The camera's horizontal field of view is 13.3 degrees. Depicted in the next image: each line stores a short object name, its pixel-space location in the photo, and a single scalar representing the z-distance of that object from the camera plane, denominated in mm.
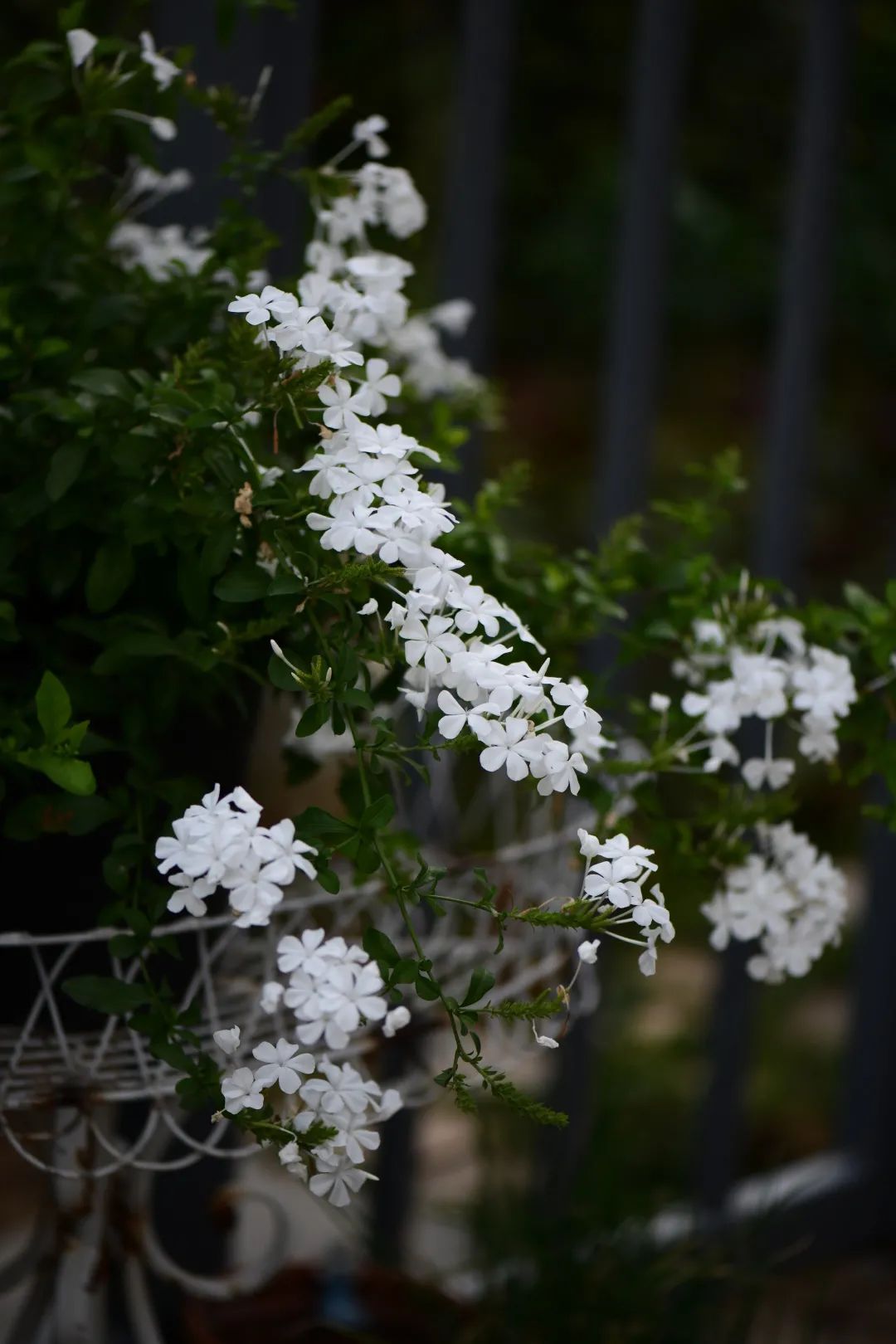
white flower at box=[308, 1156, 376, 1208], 1353
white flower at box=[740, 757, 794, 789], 1489
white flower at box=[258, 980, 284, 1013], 1326
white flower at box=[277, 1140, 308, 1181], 1348
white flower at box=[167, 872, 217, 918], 1328
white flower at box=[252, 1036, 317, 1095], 1341
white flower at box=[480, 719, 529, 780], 1342
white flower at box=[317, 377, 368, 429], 1391
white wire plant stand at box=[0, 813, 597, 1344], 1459
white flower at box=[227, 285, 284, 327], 1366
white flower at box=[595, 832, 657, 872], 1356
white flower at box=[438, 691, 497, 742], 1337
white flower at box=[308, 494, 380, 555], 1353
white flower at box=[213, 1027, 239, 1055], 1353
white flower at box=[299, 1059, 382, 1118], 1345
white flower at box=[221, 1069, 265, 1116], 1348
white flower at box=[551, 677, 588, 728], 1362
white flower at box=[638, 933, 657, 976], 1351
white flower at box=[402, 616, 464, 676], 1356
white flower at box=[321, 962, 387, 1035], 1315
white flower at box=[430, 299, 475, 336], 1663
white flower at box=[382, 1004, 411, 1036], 1366
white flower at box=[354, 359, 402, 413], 1434
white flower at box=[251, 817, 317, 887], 1320
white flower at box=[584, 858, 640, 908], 1341
